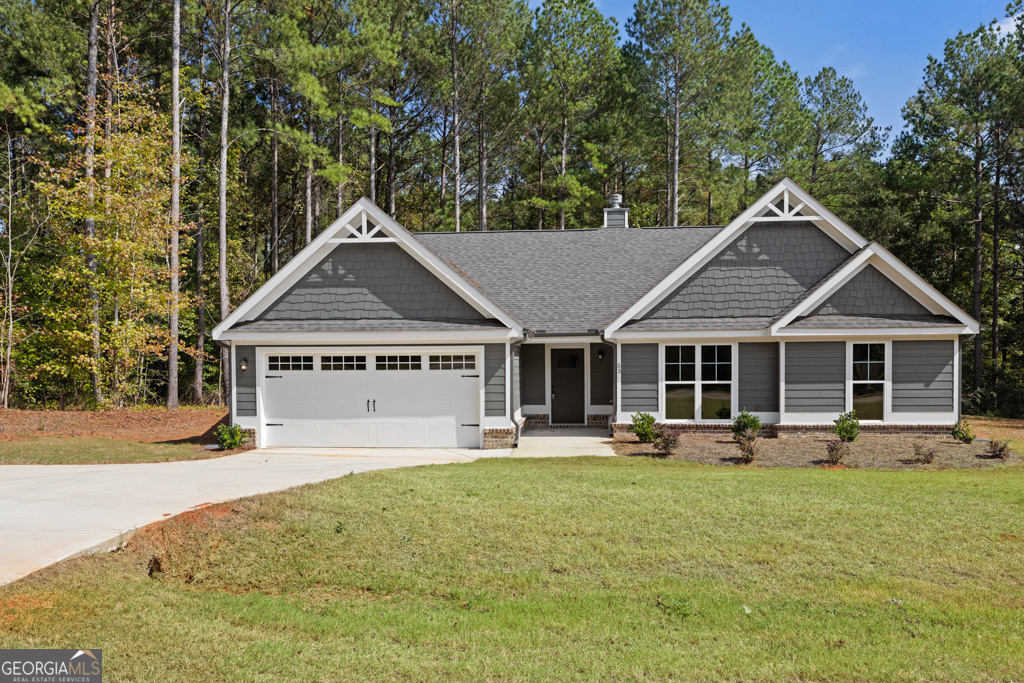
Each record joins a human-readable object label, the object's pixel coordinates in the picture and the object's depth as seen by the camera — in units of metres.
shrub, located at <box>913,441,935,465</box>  11.77
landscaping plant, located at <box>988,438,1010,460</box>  12.33
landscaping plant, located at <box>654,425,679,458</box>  12.90
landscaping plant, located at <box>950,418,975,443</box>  13.96
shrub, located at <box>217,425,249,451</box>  14.12
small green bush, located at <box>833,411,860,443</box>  14.06
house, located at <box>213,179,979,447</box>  14.62
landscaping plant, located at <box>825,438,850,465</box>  11.85
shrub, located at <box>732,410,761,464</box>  12.19
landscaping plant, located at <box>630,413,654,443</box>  14.48
